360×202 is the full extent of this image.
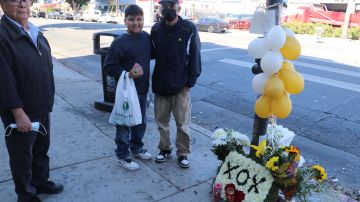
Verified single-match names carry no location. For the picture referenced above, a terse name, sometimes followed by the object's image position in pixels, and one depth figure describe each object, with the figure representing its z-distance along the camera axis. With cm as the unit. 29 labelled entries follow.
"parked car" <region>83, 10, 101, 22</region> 4344
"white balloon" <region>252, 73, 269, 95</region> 250
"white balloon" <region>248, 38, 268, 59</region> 249
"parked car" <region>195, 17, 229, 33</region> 2488
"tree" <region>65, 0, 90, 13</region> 5927
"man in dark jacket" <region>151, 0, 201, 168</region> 322
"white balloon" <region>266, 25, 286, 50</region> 232
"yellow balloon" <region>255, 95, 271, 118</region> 252
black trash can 531
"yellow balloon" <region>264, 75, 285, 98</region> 239
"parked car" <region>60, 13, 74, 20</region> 4675
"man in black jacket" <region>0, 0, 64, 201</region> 231
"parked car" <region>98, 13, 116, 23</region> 4178
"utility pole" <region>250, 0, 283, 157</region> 257
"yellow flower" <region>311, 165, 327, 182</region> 260
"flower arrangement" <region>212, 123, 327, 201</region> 244
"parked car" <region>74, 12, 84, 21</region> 4619
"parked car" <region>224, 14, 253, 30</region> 2948
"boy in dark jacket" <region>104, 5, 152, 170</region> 320
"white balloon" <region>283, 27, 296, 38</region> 248
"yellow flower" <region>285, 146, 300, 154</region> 250
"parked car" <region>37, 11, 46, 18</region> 5483
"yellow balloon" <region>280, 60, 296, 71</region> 249
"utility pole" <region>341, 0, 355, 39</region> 2306
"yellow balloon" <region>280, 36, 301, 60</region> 244
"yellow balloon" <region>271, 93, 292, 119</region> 245
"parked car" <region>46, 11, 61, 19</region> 4919
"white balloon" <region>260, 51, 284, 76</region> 234
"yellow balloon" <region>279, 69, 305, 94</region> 244
